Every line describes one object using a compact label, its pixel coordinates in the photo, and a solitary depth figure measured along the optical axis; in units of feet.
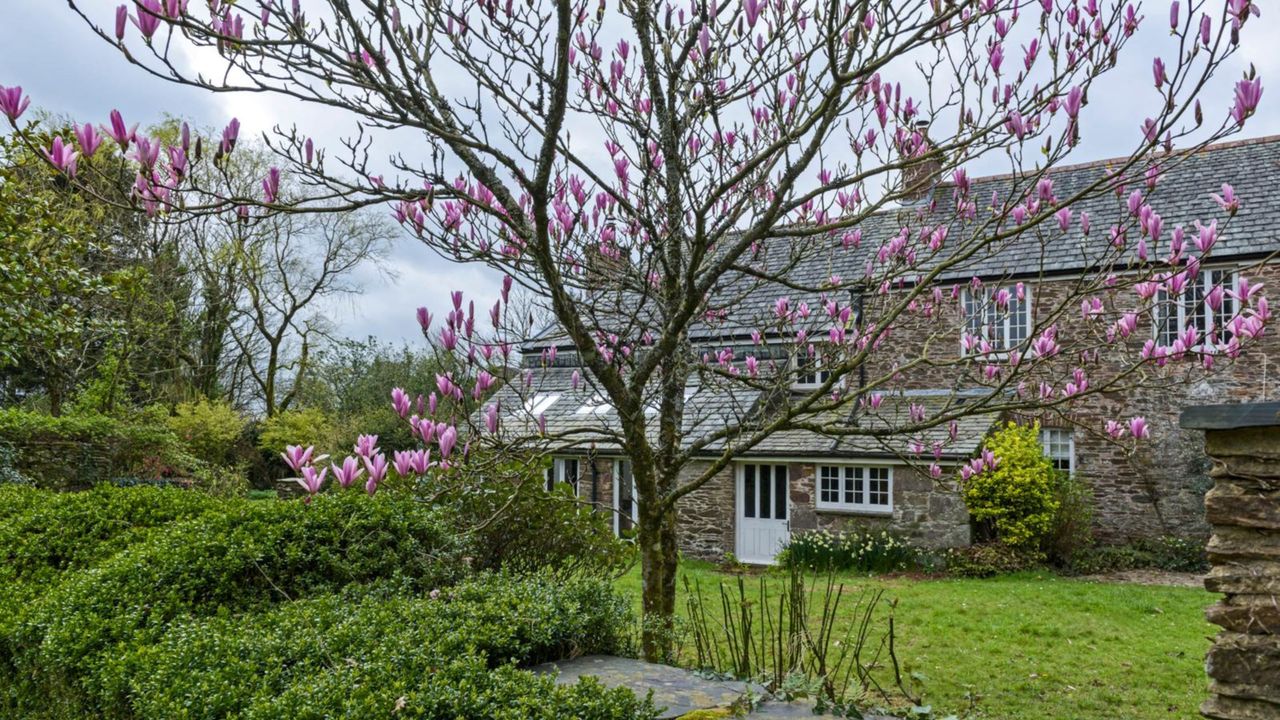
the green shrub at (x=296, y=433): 79.82
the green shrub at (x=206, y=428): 73.92
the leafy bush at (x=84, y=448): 51.06
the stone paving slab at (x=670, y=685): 11.28
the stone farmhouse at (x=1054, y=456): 53.52
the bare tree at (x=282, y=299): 88.48
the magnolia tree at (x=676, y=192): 13.56
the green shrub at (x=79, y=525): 20.11
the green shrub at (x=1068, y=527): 51.83
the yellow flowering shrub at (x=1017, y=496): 50.11
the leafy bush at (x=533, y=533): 21.90
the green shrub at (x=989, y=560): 48.85
